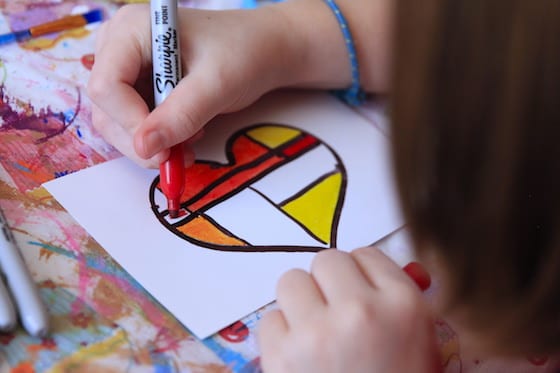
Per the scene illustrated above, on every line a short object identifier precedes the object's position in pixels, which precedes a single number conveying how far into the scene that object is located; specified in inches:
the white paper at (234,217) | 20.0
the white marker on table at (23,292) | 17.6
